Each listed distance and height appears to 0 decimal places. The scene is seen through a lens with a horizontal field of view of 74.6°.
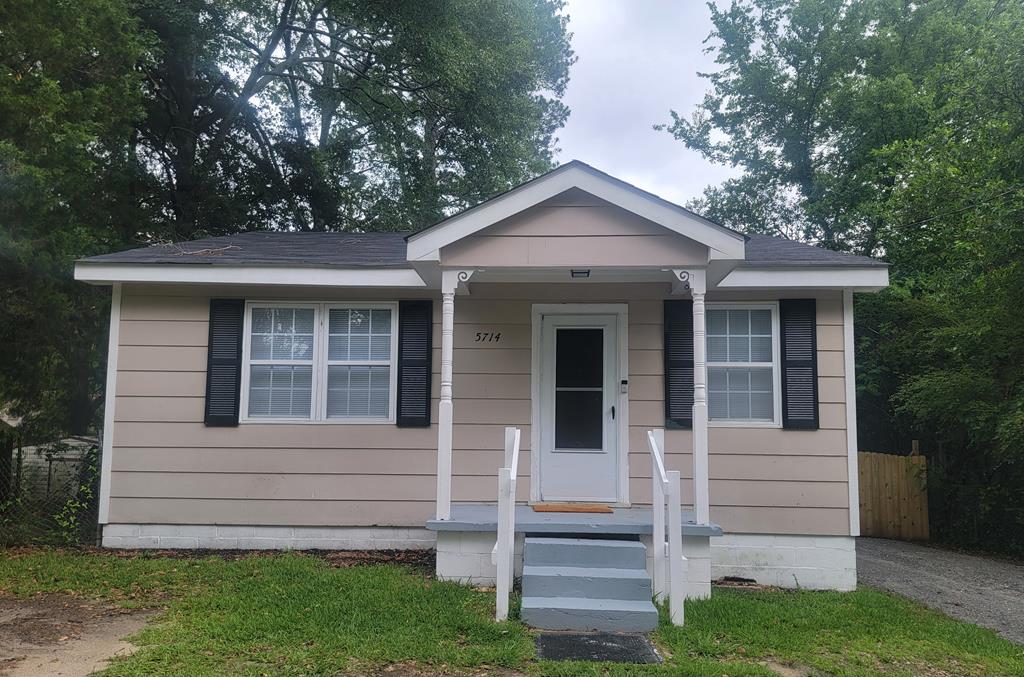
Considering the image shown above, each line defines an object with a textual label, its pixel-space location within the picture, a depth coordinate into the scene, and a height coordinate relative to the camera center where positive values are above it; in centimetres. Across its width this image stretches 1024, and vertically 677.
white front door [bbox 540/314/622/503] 604 -8
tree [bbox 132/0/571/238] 1238 +582
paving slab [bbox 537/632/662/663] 362 -139
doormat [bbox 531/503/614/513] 556 -90
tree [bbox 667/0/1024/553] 760 +343
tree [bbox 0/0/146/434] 689 +239
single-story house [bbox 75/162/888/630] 581 +1
